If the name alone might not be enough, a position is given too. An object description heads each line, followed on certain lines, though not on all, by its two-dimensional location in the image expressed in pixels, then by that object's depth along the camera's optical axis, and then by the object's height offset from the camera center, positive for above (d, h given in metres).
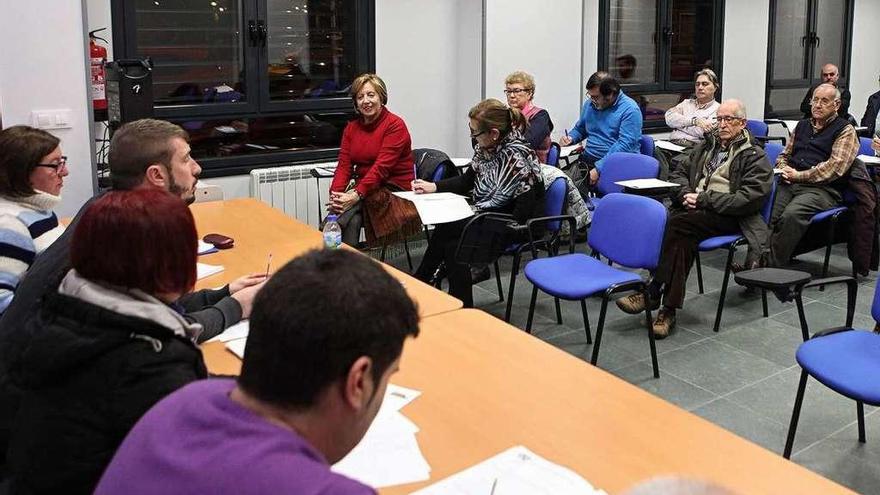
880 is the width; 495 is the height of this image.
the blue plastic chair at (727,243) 4.48 -0.81
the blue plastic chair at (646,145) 6.72 -0.38
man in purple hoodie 0.97 -0.38
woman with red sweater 5.06 -0.46
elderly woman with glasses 5.87 -0.09
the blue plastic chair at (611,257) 3.73 -0.77
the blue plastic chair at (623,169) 5.38 -0.47
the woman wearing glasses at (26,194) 2.70 -0.34
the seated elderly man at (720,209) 4.54 -0.63
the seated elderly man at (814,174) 5.10 -0.49
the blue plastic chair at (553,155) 6.06 -0.42
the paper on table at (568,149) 6.32 -0.40
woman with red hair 1.40 -0.43
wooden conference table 1.69 -0.74
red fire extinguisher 4.93 +0.17
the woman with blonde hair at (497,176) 4.49 -0.43
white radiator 5.66 -0.64
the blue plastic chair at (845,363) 2.66 -0.91
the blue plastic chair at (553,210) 4.59 -0.63
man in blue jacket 6.23 -0.17
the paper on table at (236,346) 2.28 -0.69
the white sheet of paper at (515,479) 1.59 -0.76
